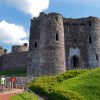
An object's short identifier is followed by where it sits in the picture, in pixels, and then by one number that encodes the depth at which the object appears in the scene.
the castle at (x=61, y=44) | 19.31
